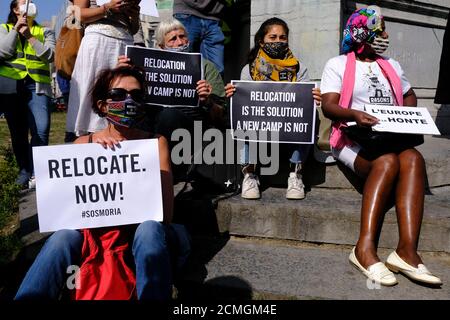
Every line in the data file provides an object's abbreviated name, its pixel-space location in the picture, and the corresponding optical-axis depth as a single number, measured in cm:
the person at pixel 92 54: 353
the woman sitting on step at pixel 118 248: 230
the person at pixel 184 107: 362
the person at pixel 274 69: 377
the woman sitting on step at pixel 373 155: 288
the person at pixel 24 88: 447
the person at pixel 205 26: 489
